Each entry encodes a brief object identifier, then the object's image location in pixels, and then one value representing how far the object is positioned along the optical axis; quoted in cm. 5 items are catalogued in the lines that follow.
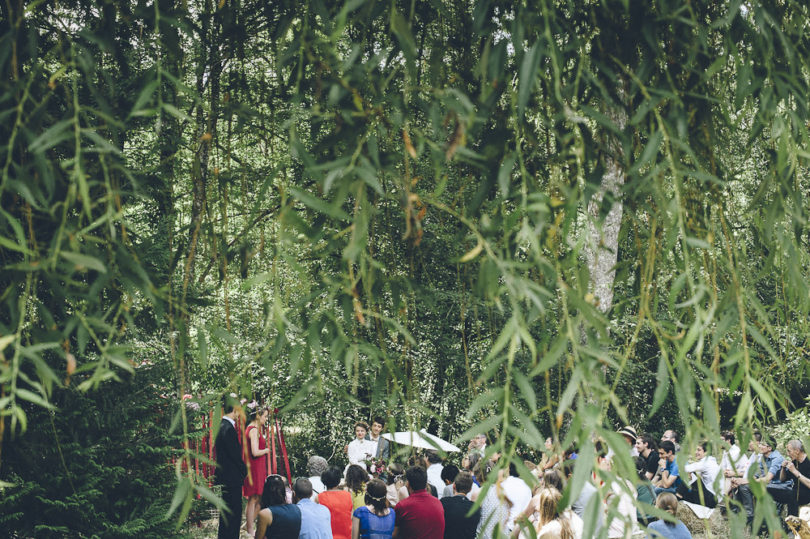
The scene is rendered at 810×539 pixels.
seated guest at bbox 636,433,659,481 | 878
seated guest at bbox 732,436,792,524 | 766
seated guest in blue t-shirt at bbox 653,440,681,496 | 805
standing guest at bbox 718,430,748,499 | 771
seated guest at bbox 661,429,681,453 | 857
